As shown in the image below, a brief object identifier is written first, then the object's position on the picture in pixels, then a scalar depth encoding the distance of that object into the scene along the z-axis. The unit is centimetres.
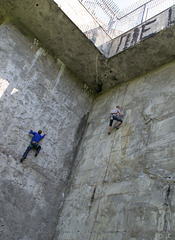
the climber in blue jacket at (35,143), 649
